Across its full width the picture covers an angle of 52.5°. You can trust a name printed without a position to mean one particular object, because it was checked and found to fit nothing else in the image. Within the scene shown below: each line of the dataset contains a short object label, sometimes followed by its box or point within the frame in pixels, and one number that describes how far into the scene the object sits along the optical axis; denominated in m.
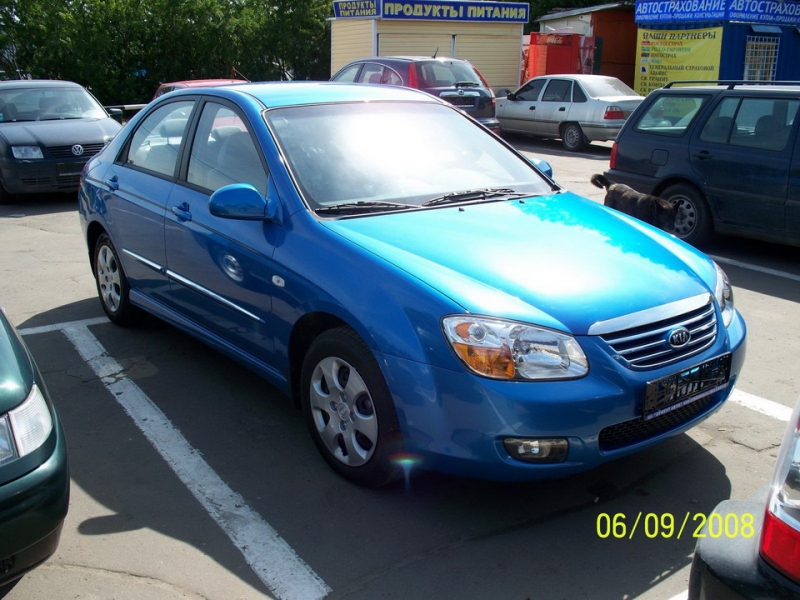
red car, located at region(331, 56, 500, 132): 14.84
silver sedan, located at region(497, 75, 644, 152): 15.86
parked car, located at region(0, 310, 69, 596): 2.53
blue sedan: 3.09
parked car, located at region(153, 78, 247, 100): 14.38
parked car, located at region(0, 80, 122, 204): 10.65
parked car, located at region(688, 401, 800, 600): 1.80
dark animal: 7.77
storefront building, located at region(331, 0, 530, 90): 20.70
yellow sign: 20.11
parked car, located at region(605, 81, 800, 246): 7.30
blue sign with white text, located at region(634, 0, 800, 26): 19.66
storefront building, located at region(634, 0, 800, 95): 19.91
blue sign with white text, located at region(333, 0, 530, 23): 20.38
